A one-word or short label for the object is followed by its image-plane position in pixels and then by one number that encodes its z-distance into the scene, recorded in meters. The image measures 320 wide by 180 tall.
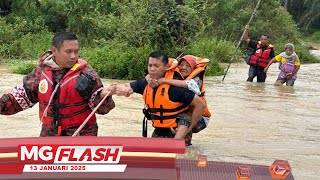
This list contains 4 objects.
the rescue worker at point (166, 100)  3.94
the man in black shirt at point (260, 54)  10.74
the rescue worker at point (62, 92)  2.91
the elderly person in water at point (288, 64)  10.52
